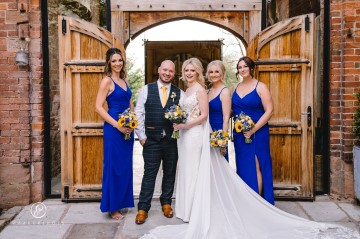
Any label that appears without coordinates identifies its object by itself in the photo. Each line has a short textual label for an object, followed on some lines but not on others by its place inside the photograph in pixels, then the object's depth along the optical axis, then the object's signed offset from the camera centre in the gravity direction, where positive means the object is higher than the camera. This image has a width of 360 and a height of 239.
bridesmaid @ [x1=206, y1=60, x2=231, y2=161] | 4.80 +0.19
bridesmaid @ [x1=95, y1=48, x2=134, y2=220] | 4.85 -0.28
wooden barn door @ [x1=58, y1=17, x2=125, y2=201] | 5.66 +0.16
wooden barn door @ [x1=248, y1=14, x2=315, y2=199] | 5.71 +0.27
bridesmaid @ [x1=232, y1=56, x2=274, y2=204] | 4.84 -0.24
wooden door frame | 8.12 +2.04
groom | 4.82 -0.18
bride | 4.30 -0.95
